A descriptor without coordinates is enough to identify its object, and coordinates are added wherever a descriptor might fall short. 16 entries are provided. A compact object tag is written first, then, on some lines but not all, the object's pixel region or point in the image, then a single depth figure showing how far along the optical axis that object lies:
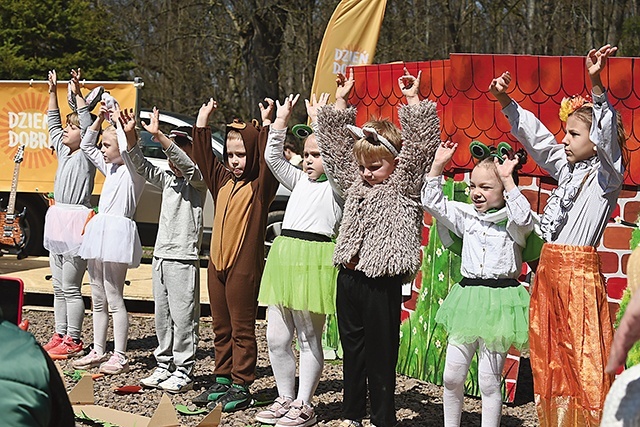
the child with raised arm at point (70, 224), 6.78
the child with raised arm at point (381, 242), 4.77
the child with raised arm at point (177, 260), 5.91
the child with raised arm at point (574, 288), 4.10
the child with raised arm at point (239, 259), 5.53
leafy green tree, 16.59
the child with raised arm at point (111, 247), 6.33
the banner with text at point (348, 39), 8.17
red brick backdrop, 5.21
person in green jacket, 1.83
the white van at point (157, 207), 11.58
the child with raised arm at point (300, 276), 5.12
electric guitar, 10.35
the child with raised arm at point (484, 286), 4.46
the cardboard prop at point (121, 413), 4.86
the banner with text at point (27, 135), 10.95
